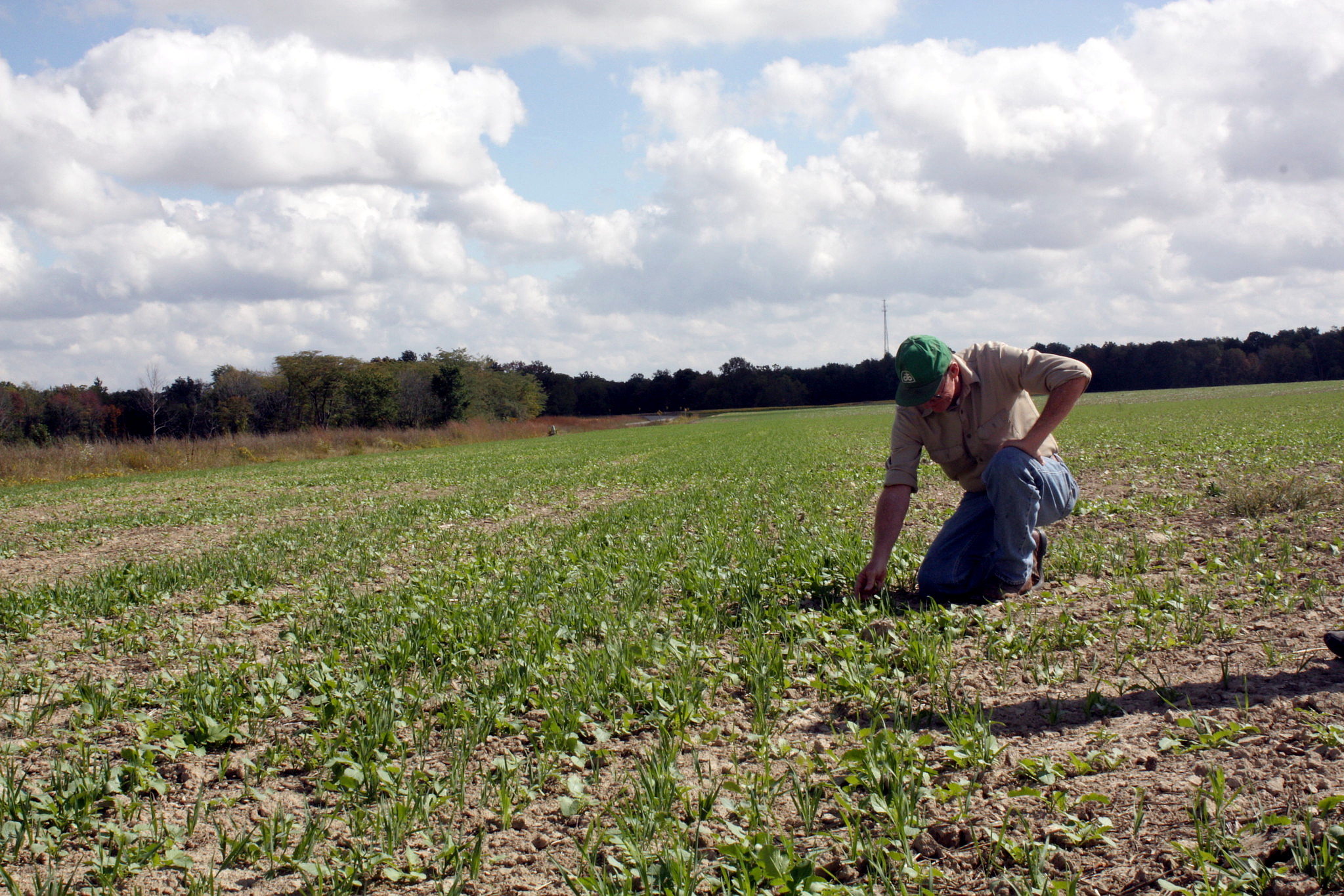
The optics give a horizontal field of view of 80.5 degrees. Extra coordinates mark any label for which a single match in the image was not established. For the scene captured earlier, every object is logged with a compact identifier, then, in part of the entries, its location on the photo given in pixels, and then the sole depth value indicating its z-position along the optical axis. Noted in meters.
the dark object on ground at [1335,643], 3.44
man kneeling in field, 4.73
